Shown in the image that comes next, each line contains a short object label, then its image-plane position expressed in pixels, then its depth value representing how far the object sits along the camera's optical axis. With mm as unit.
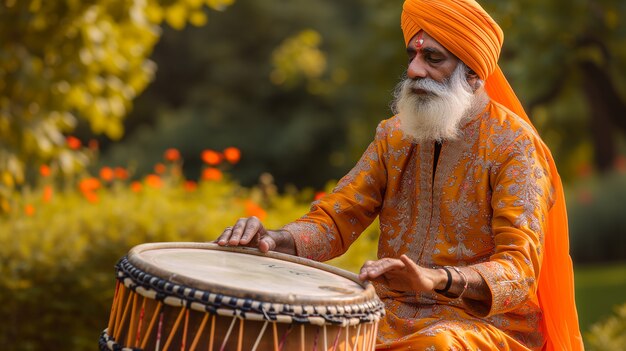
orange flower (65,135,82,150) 6898
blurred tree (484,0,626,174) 8680
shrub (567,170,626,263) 13766
